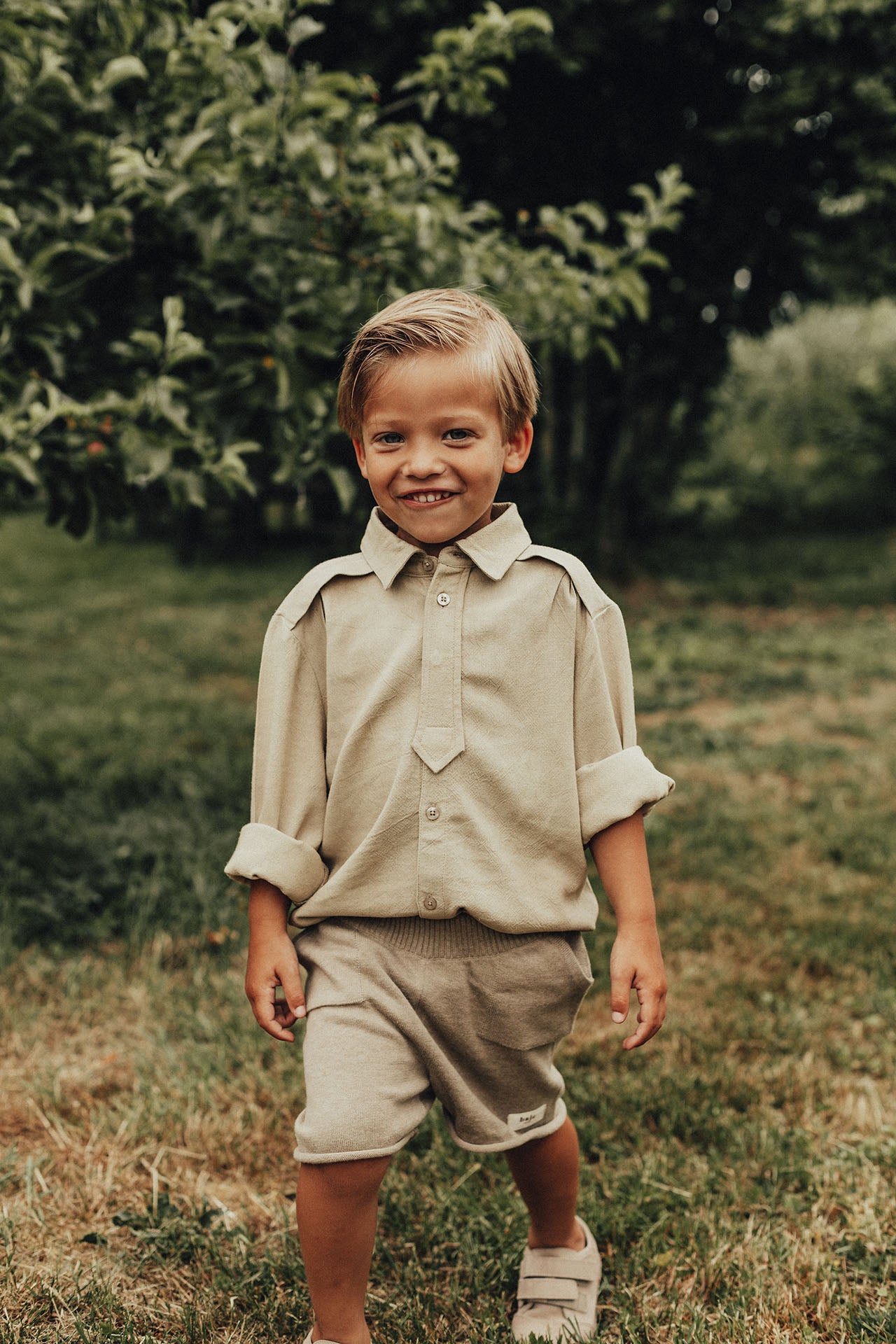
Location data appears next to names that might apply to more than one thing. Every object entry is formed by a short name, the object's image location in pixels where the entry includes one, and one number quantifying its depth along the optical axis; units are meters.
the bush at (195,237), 2.72
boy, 1.65
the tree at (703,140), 8.34
